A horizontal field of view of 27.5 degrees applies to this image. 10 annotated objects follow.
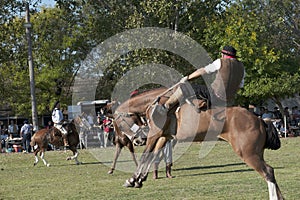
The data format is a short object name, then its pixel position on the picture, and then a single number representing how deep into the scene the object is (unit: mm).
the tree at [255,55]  39625
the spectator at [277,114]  38569
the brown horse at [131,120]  11906
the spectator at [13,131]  36219
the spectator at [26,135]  33116
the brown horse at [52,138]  23153
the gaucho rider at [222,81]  10203
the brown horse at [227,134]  10273
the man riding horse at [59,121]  23047
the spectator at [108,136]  29641
